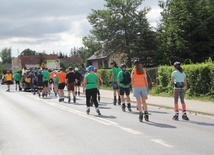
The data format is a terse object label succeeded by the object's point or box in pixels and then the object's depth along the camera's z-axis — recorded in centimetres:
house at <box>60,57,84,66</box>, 13450
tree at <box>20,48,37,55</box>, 16250
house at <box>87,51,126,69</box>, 4479
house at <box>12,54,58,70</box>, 11741
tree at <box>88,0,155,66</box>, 4147
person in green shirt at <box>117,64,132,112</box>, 1401
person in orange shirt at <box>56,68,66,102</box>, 2039
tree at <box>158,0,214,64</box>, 3198
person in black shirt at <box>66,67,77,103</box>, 1886
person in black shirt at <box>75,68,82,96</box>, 2242
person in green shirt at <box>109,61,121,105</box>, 1592
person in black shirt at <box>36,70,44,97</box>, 2382
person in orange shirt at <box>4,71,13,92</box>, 3521
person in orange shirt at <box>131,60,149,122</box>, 1122
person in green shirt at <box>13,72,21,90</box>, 3384
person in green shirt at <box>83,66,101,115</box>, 1339
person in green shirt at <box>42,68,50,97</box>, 2400
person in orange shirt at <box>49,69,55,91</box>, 2817
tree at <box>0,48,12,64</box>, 18950
